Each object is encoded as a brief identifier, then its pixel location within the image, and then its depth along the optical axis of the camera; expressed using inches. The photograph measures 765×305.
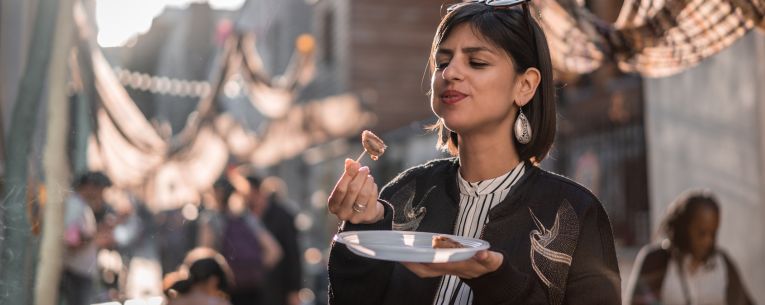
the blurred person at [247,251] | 293.1
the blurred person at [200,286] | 186.2
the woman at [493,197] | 79.8
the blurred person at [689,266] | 220.5
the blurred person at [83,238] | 128.3
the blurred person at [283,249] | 320.2
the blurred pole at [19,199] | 110.1
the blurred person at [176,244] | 436.4
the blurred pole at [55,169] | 116.3
